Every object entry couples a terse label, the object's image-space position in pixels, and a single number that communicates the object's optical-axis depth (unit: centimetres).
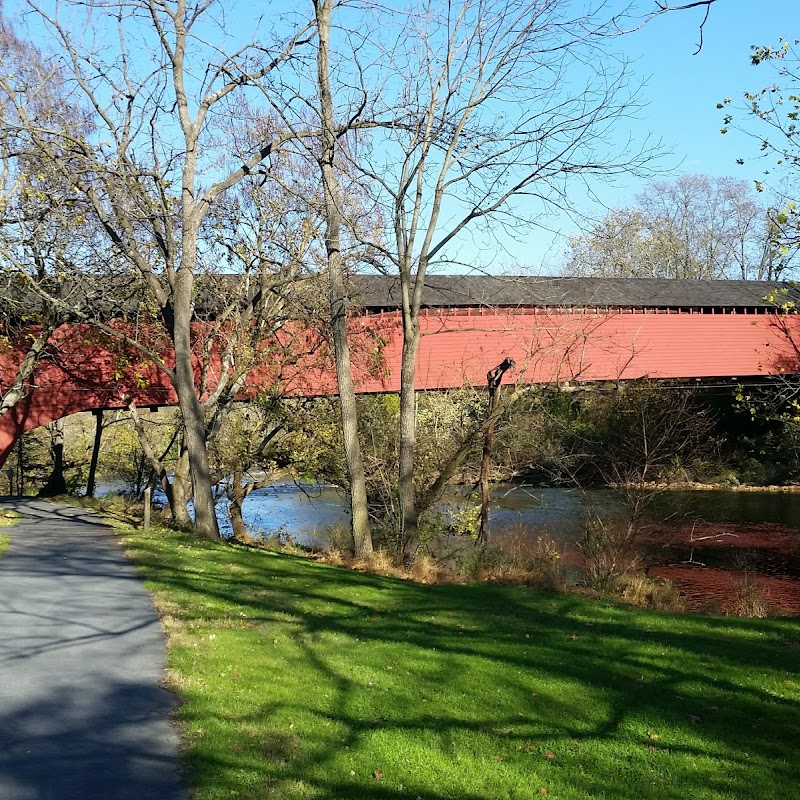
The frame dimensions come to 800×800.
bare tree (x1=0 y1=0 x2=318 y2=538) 1138
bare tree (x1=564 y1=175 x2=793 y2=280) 3744
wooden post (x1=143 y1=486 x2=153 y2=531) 1197
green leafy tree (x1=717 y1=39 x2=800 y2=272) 828
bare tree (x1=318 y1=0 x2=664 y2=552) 1029
